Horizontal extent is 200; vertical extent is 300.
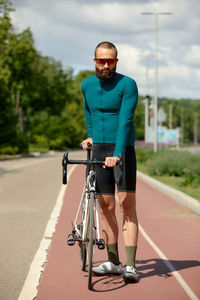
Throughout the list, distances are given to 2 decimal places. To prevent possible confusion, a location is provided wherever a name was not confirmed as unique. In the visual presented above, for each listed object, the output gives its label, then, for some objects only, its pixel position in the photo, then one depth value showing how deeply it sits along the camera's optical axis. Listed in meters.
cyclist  4.78
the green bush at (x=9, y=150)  47.09
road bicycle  4.66
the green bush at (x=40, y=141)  71.45
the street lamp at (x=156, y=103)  28.25
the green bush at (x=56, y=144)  73.06
